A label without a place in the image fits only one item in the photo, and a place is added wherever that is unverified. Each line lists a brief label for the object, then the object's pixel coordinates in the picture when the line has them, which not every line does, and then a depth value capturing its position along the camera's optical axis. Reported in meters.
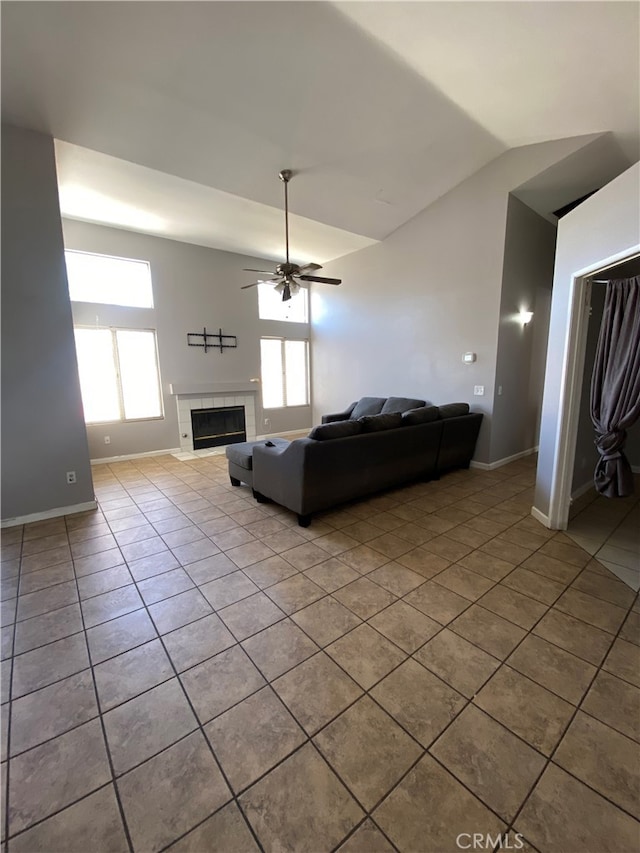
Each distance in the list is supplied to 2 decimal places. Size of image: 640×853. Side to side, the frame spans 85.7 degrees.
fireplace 6.22
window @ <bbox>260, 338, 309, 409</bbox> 7.03
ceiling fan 3.64
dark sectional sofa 3.00
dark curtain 2.53
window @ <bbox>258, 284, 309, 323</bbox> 6.76
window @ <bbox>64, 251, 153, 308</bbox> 4.98
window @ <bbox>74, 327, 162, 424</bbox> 5.14
